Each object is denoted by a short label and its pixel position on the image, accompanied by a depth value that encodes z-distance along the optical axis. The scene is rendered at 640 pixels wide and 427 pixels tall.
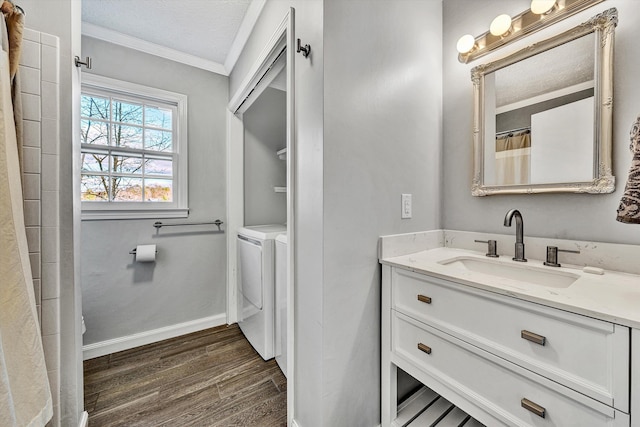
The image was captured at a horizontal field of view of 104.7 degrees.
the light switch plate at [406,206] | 1.28
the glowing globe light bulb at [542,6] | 1.11
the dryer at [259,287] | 1.75
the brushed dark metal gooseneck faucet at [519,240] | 1.14
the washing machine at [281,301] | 1.59
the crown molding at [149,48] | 1.86
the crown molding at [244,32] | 1.64
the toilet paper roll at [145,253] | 1.97
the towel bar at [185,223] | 2.09
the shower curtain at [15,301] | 0.72
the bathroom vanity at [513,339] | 0.62
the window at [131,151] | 1.92
